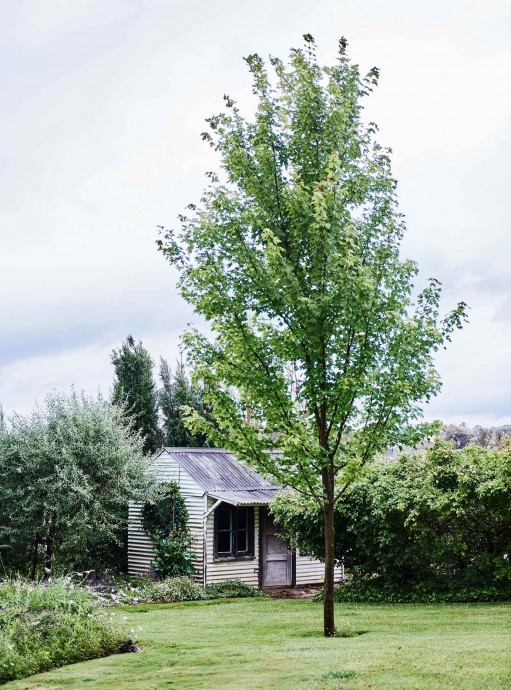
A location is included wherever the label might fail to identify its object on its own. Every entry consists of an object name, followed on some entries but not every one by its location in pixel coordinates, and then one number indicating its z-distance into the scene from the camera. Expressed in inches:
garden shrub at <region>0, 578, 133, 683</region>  339.3
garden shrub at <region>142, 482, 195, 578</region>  807.1
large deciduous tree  387.5
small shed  825.5
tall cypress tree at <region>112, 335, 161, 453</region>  1161.4
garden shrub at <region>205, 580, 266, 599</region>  762.2
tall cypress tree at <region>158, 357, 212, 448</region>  1184.8
